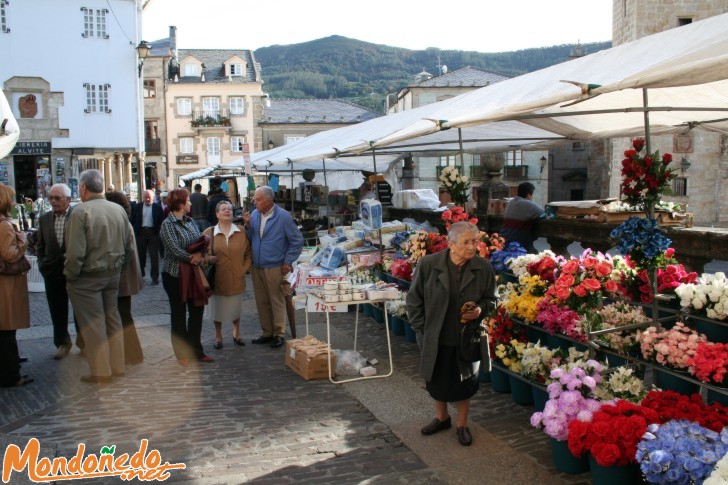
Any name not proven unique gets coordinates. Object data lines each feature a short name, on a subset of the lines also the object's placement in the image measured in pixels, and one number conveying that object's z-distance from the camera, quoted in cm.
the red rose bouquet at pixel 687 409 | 413
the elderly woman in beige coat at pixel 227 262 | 840
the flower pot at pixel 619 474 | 417
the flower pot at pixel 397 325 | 927
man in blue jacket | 857
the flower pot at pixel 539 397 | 572
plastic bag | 755
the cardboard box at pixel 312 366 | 726
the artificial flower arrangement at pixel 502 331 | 656
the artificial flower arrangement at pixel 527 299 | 639
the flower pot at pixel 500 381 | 663
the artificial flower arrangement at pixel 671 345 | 472
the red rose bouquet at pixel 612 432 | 408
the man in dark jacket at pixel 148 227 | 1420
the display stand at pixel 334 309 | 720
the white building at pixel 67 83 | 3095
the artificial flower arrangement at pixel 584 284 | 561
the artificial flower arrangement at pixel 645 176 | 530
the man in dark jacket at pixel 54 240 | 771
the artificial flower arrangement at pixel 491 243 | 773
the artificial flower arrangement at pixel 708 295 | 484
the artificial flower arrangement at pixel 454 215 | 762
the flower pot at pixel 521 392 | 616
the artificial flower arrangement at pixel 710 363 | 443
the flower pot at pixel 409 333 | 878
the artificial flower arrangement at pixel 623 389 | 486
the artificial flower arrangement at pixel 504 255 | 778
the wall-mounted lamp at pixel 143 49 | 2705
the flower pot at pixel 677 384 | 509
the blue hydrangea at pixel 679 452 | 365
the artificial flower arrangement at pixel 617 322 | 545
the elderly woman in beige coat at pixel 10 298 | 691
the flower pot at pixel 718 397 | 464
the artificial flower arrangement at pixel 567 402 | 463
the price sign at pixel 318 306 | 749
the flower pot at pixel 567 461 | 470
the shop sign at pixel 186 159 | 5994
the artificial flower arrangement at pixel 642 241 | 519
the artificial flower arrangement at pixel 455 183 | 838
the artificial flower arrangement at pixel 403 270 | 948
